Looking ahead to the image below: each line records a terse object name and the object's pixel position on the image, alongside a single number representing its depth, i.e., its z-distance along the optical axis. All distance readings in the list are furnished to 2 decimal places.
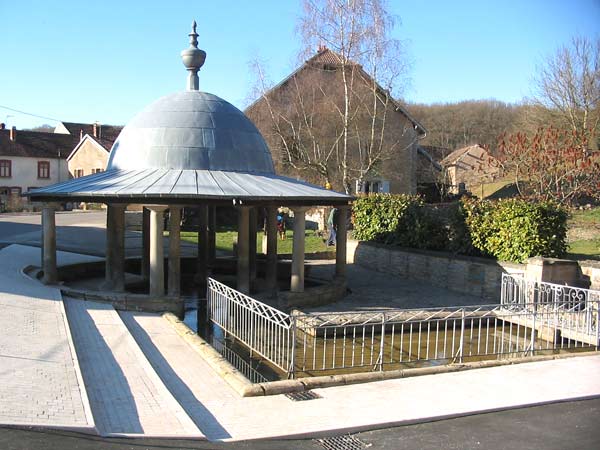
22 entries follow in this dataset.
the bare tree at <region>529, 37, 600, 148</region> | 29.62
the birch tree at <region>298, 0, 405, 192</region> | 26.69
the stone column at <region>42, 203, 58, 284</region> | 14.32
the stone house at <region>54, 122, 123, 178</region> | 53.06
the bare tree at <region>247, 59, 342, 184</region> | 30.36
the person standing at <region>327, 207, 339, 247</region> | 25.30
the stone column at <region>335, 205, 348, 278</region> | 16.47
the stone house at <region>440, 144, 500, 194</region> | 41.71
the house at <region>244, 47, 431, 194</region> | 29.81
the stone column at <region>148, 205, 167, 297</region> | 13.34
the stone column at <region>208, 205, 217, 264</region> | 20.23
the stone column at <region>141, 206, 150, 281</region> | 17.48
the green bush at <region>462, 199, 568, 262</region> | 15.59
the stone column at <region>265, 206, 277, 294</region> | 16.23
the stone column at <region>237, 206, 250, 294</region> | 14.56
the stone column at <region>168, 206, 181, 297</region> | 13.63
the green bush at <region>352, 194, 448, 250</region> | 18.94
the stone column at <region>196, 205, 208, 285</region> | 18.38
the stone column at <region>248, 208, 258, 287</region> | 17.66
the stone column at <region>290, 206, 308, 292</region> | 14.62
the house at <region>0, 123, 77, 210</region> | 55.03
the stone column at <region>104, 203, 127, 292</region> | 14.58
